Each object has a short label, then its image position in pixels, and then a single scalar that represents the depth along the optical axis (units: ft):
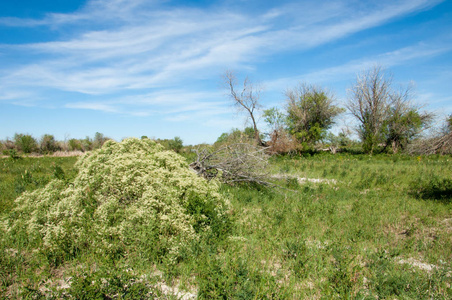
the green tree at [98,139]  103.11
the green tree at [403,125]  109.19
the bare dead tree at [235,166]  30.81
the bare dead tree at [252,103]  107.24
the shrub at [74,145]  106.93
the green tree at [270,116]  113.50
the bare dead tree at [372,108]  114.93
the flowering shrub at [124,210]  14.92
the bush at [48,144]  99.50
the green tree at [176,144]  98.48
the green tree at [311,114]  115.03
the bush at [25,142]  94.07
